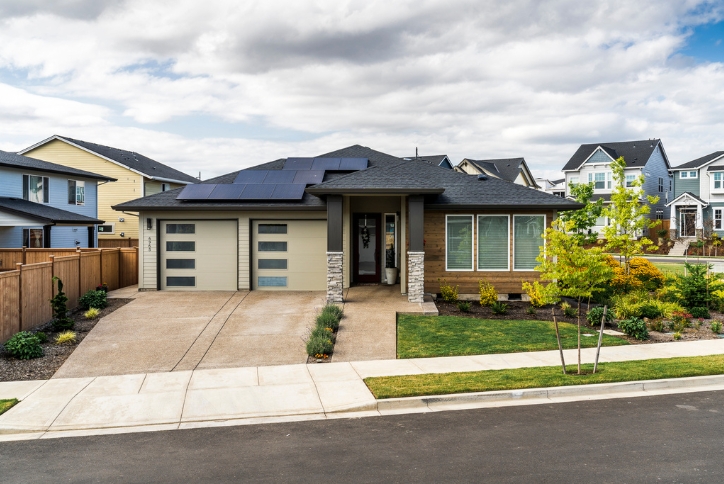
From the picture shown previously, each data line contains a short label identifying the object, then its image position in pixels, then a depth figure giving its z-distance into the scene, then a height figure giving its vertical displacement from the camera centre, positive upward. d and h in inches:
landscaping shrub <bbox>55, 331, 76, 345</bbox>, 496.3 -81.8
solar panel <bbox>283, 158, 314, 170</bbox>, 891.8 +122.2
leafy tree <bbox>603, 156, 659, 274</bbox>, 819.9 +33.0
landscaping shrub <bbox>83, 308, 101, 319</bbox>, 596.1 -72.6
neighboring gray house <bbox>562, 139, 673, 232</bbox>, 2000.5 +255.0
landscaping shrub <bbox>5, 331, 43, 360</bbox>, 450.3 -80.3
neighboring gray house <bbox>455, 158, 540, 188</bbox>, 2227.0 +286.5
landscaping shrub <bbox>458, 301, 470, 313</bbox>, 639.8 -74.1
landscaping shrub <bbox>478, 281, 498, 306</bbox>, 679.7 -66.2
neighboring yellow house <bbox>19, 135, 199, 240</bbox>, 1594.5 +197.9
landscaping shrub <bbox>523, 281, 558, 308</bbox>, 407.2 -38.3
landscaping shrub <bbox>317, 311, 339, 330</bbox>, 536.7 -75.0
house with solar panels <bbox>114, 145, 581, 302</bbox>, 679.1 +13.7
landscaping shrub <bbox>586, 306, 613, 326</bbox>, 591.2 -79.9
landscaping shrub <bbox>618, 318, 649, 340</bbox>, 533.6 -83.9
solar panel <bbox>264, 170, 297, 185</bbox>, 825.5 +95.5
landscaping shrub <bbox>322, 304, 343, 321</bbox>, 578.6 -70.5
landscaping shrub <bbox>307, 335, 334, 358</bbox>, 460.1 -84.8
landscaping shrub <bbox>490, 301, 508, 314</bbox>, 630.5 -75.2
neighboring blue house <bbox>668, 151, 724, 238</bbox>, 1888.5 +110.2
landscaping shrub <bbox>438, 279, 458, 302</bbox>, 693.3 -63.5
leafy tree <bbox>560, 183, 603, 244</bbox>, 1189.7 +58.7
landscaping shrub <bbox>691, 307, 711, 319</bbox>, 639.8 -83.3
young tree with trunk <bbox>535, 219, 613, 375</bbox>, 400.8 -18.2
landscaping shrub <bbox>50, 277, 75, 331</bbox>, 538.6 -65.1
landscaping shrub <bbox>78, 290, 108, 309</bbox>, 645.6 -64.0
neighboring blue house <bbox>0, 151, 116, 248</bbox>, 1071.0 +85.0
